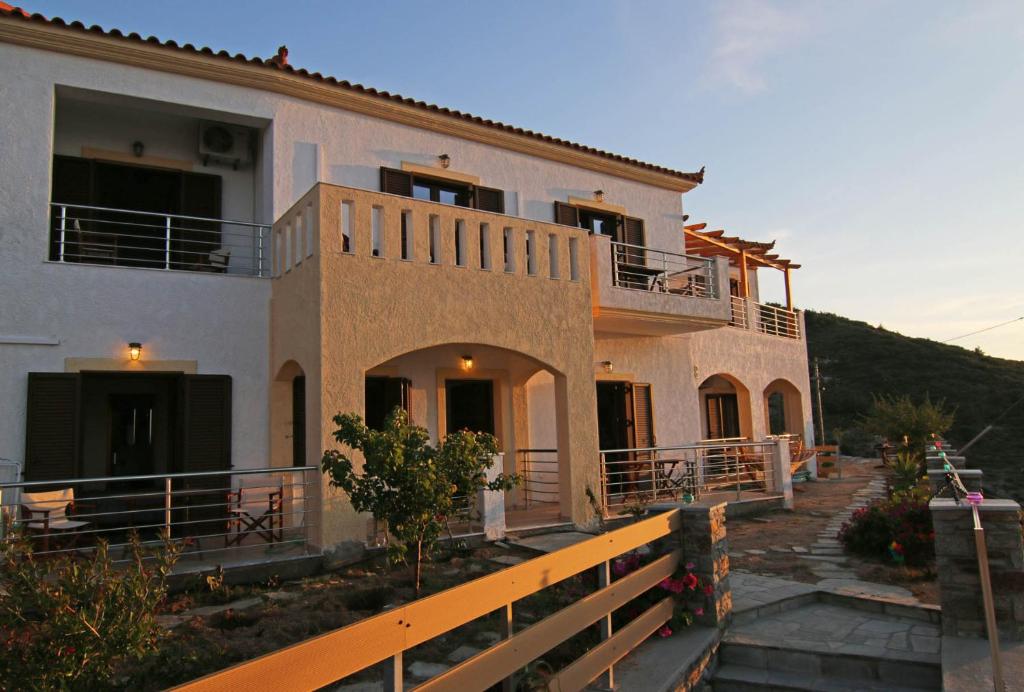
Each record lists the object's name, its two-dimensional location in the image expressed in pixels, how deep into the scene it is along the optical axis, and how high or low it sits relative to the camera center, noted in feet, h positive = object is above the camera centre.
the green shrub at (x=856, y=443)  110.24 -3.64
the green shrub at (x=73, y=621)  10.25 -2.70
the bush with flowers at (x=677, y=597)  18.53 -4.56
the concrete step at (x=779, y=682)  16.55 -6.24
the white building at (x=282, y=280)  28.30 +7.25
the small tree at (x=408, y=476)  20.33 -1.15
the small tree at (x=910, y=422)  61.00 -0.31
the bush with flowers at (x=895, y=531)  26.17 -4.38
